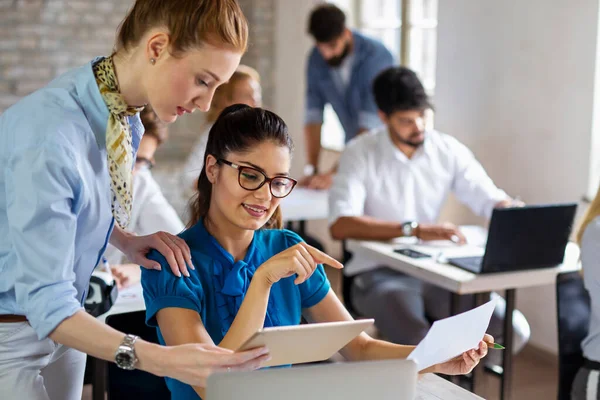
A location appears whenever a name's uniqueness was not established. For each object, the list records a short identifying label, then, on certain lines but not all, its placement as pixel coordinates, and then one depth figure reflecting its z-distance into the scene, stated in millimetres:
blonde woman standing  1195
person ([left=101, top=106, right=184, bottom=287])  2799
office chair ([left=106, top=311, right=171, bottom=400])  2016
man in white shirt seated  3115
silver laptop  1106
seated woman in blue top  1508
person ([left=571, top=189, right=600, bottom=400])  2115
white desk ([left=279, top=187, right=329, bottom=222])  3822
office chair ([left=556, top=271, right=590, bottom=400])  2189
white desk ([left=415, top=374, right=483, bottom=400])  1567
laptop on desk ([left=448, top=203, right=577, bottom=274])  2635
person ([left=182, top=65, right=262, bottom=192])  3730
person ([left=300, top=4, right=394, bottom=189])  4578
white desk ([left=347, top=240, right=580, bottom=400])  2639
